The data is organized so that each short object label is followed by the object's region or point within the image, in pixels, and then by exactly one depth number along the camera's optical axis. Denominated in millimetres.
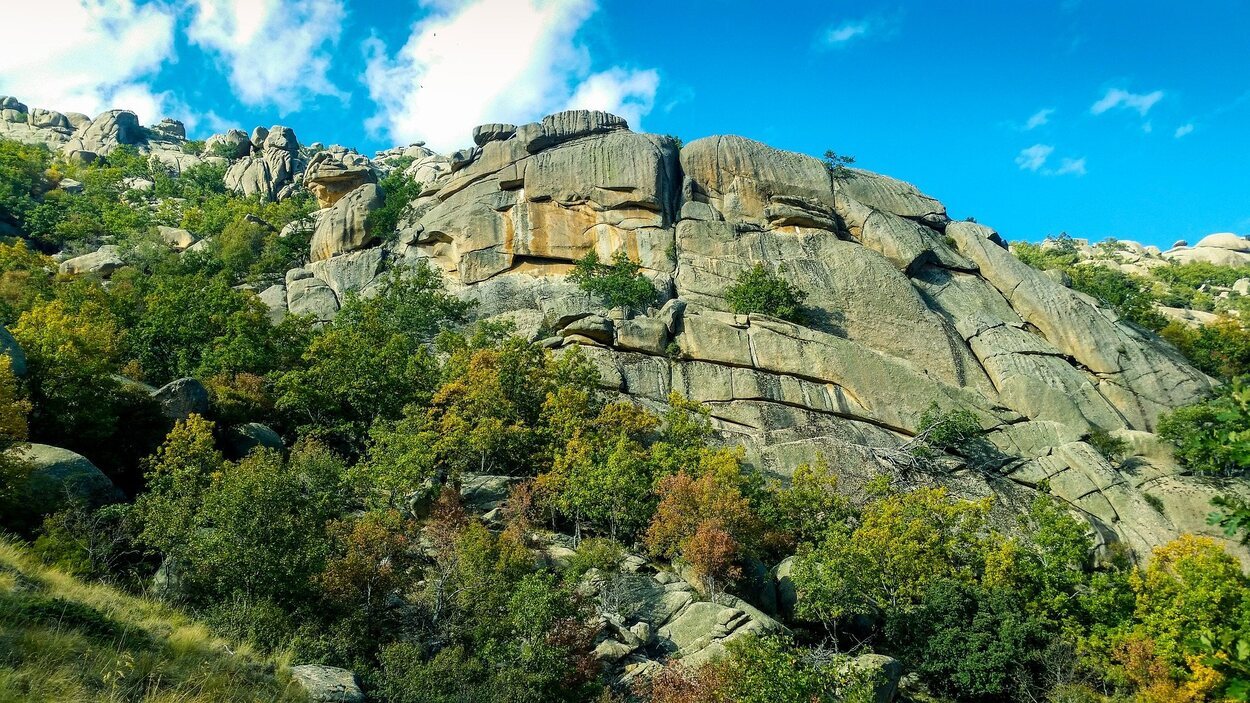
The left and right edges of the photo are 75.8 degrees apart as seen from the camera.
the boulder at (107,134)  110219
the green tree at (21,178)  74938
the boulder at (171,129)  131000
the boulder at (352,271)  58906
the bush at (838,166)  62844
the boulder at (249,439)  33156
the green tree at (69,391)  28344
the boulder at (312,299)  56816
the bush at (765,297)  48781
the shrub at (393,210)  63125
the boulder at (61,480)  22562
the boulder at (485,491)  31898
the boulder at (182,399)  31500
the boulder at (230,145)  104781
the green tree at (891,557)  27203
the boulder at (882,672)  20406
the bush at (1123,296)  61500
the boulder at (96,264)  62406
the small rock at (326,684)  15117
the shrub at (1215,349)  57375
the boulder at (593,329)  45438
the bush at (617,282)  49719
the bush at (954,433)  41281
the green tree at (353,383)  39469
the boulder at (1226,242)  123438
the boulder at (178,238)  74750
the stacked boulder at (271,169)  94312
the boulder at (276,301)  56625
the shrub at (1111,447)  41156
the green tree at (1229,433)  9234
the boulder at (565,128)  61941
